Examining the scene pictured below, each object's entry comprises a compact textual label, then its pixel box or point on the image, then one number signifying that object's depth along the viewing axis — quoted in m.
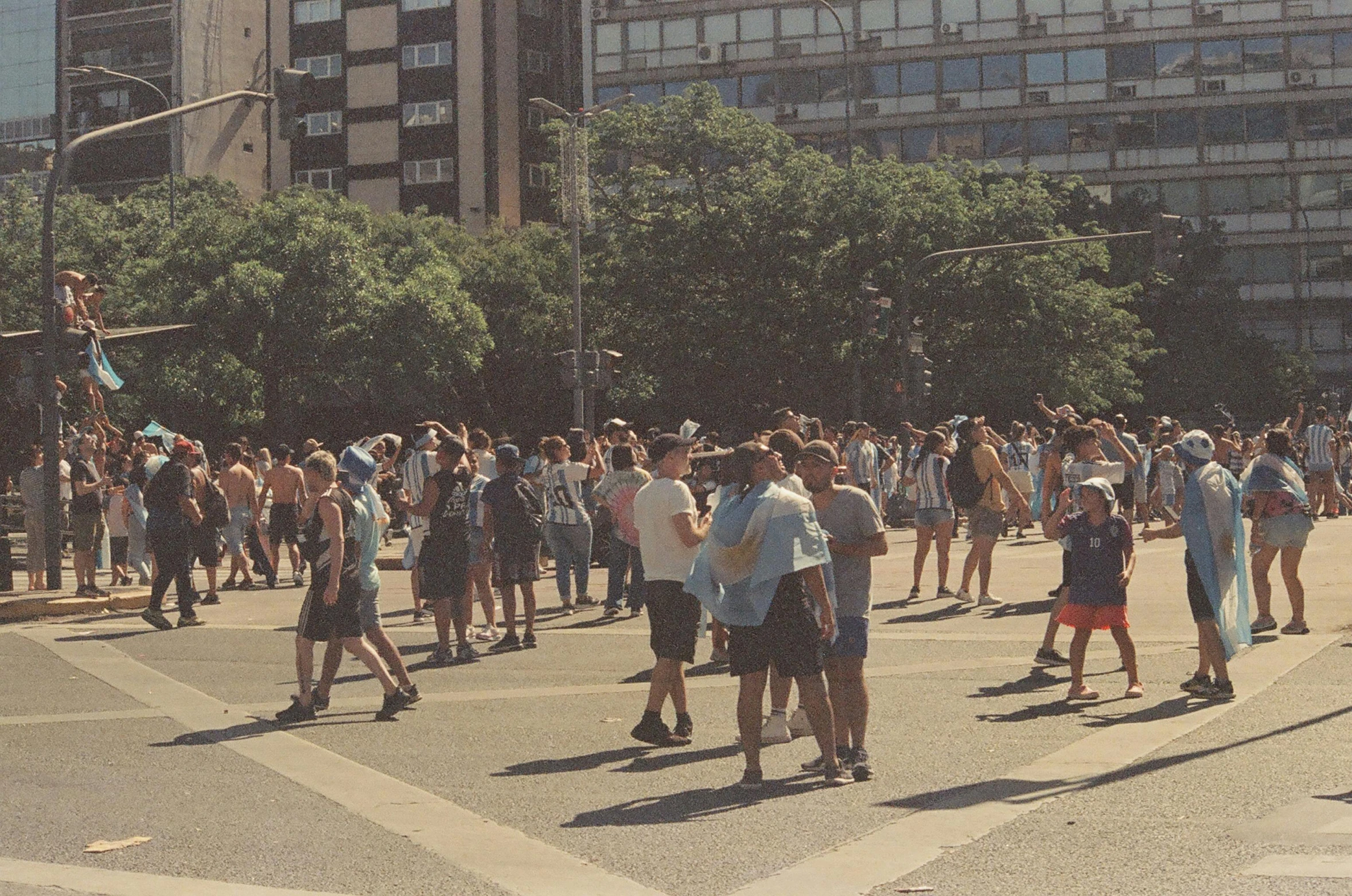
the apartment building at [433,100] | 71.12
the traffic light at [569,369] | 32.78
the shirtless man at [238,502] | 21.16
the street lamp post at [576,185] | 33.12
